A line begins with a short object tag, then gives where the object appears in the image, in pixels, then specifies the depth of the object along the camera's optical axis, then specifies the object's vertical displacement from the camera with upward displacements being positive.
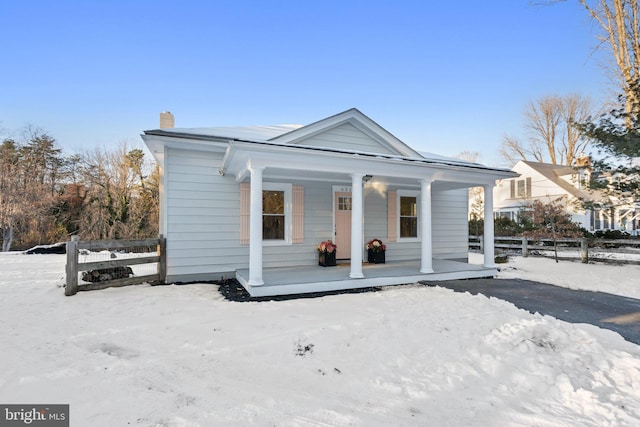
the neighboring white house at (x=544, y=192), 19.34 +2.38
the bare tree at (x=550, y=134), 22.88 +7.52
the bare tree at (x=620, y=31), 10.48 +7.26
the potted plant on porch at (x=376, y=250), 8.12 -0.73
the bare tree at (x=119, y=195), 14.20 +1.52
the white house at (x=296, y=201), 5.81 +0.55
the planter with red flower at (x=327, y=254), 7.39 -0.76
